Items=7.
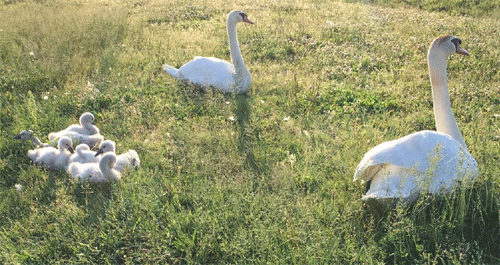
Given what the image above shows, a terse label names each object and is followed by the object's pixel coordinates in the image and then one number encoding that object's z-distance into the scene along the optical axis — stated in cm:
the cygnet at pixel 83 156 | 493
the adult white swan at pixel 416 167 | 354
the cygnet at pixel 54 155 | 480
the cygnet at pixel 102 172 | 445
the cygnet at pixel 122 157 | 471
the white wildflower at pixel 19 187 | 443
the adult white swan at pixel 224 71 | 691
